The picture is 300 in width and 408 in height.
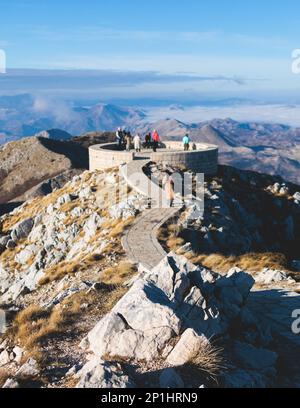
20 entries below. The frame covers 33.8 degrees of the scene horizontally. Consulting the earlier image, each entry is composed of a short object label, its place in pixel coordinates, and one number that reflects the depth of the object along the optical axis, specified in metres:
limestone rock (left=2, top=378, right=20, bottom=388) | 12.39
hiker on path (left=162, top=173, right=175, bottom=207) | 36.59
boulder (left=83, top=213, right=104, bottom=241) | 37.22
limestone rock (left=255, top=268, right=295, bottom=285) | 23.25
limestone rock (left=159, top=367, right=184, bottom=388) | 12.15
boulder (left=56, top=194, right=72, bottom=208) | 45.37
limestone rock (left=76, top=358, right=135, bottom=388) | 11.70
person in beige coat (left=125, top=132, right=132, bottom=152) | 52.56
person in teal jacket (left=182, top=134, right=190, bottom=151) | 50.56
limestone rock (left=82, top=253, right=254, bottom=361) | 13.70
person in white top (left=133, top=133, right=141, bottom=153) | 50.25
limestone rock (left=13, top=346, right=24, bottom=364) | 14.18
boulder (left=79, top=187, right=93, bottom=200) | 44.07
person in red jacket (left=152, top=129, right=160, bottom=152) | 51.48
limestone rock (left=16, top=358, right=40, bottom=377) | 13.02
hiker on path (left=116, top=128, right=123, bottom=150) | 55.08
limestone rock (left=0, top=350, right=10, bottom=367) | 14.38
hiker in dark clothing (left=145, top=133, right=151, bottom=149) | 54.11
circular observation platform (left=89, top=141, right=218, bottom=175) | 46.62
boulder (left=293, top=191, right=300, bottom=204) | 53.42
